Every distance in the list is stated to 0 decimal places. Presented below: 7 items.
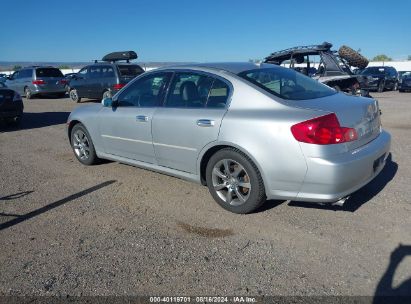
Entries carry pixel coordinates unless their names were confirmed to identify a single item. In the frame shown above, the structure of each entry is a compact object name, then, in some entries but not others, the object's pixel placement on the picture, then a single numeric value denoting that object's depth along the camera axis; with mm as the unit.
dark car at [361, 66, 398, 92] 21156
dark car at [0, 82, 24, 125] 9617
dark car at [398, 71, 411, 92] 21578
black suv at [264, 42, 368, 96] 11086
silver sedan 3396
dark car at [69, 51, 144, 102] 14586
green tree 77350
